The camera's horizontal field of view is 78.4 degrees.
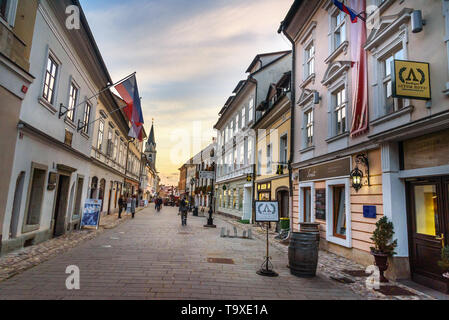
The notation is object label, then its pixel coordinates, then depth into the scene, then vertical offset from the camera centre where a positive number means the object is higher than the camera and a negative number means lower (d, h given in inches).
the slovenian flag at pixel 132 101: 459.1 +162.6
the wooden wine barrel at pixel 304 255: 254.8 -50.3
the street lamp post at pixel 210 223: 679.7 -65.6
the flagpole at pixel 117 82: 404.6 +177.8
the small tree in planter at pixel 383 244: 254.5 -37.6
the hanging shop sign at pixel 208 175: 680.1 +53.5
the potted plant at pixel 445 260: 191.3 -36.9
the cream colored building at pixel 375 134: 236.5 +76.0
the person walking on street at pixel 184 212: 703.7 -41.2
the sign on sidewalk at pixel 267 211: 277.4 -11.9
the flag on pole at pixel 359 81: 327.9 +148.6
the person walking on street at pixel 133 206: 873.2 -39.1
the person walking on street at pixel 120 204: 797.7 -31.5
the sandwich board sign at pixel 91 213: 526.6 -40.4
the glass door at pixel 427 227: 232.1 -18.8
